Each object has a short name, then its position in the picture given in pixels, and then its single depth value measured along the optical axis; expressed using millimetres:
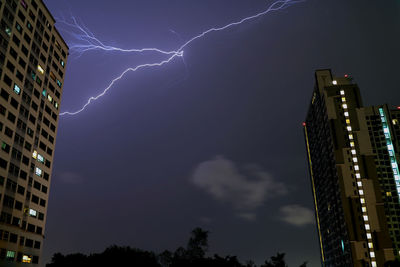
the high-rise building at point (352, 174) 89688
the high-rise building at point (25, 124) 48781
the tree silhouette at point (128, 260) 55656
